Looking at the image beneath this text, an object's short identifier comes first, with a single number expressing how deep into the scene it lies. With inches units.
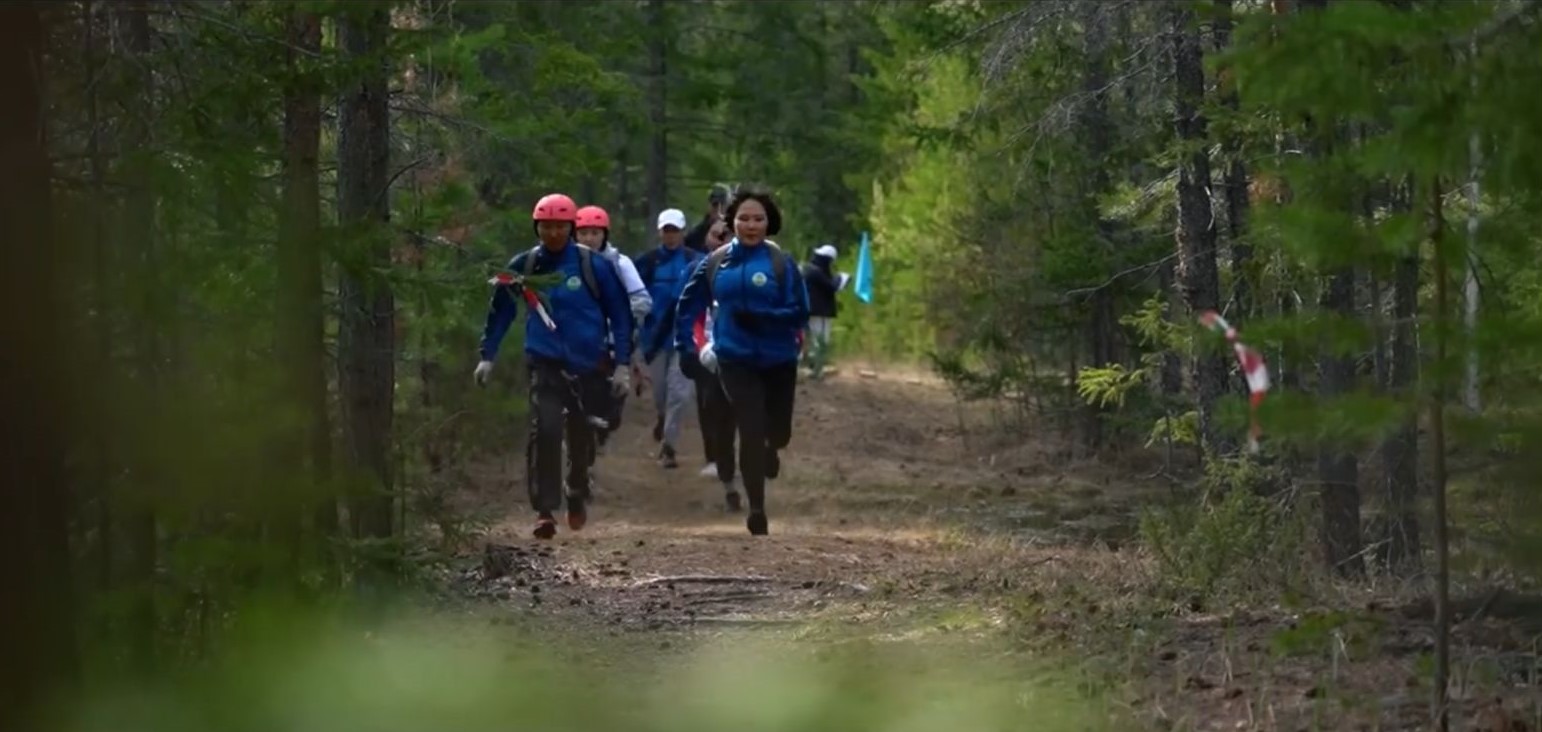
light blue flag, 1558.8
